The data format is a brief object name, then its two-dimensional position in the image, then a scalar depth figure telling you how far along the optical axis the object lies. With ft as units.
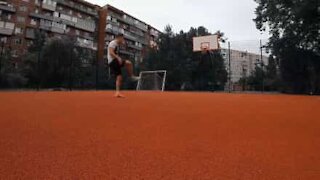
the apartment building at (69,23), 108.26
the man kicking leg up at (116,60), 17.78
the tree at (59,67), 53.32
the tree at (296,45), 44.97
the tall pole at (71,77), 50.51
